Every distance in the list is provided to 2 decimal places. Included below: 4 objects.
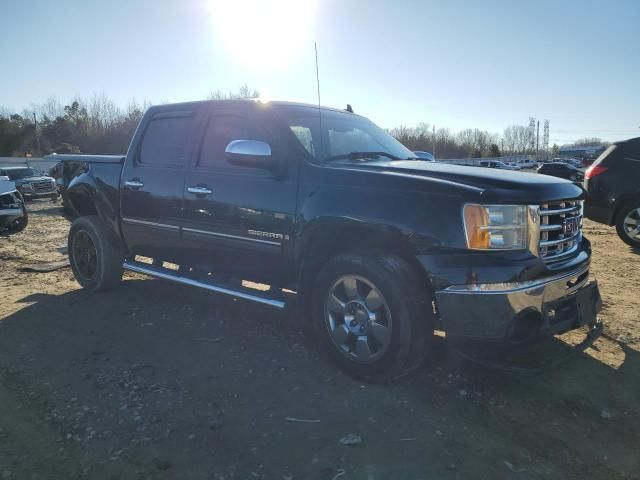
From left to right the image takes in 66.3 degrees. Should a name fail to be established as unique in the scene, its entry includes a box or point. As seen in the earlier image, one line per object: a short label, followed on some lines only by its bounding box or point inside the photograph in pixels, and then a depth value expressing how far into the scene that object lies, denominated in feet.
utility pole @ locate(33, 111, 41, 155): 189.26
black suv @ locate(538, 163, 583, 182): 117.29
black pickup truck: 9.76
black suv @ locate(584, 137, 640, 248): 27.02
